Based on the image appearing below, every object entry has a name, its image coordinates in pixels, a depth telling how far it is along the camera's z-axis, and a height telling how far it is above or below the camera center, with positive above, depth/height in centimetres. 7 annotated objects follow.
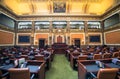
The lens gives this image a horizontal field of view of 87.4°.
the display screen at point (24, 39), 1044 +34
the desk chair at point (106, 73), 127 -65
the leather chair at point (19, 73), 134 -68
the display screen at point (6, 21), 799 +278
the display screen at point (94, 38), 1049 +52
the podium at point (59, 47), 834 -84
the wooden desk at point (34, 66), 162 -80
